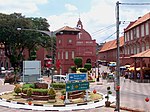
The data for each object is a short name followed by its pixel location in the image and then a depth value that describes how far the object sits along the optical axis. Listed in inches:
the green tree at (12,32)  2048.5
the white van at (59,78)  1422.2
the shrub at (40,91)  859.2
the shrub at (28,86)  968.3
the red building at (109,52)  2920.8
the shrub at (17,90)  910.4
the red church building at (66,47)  2114.9
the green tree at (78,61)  2162.8
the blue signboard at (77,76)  850.8
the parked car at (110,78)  1619.1
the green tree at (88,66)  2267.1
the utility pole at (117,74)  640.4
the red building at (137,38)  1939.3
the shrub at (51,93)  838.2
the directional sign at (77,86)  819.4
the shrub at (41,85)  967.6
